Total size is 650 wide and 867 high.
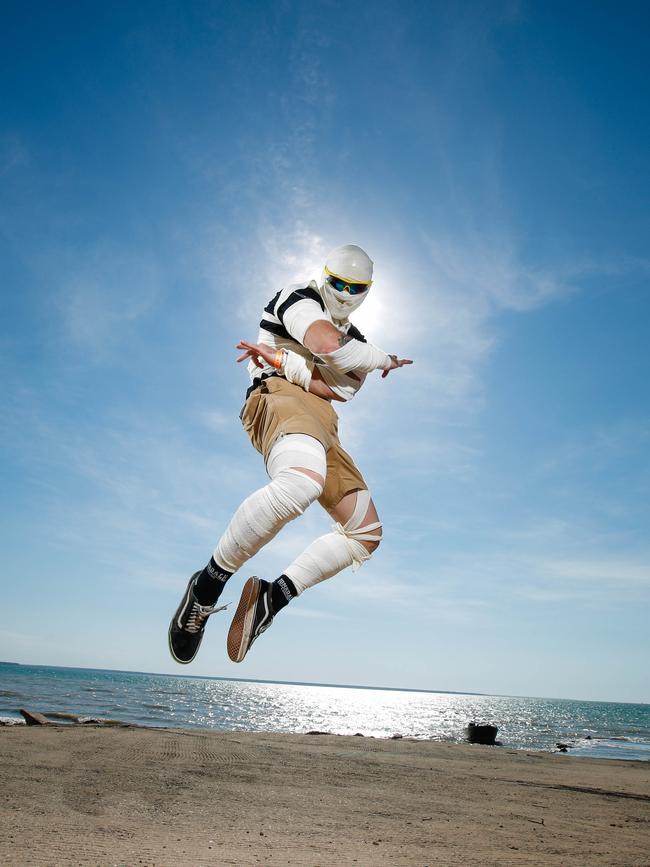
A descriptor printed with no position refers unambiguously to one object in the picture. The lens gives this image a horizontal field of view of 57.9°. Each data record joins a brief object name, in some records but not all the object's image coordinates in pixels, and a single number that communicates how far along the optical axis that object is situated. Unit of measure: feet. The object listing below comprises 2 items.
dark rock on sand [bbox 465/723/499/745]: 71.82
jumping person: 8.84
